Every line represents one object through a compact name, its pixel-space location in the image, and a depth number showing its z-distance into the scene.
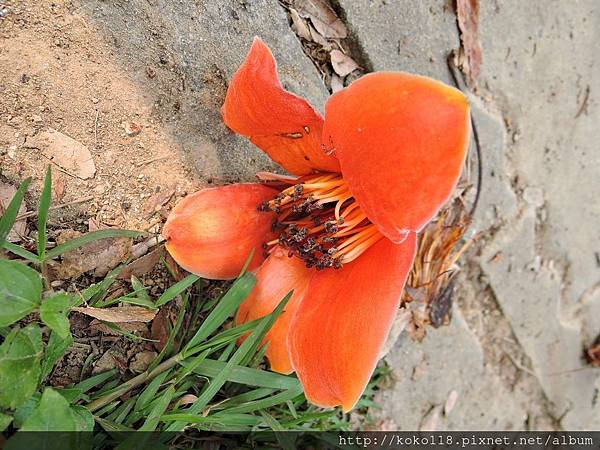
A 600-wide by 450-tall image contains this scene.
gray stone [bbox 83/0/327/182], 0.24
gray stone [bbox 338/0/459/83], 0.31
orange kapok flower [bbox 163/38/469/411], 0.18
